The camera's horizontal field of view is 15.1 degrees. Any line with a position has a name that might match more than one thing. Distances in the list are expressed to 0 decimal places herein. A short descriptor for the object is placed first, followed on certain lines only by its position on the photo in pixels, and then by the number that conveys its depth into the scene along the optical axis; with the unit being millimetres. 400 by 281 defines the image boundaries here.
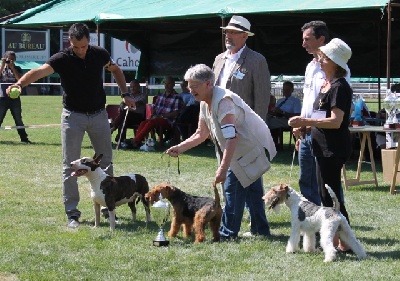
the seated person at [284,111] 27044
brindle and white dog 13303
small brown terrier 12127
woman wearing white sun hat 10565
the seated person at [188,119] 28241
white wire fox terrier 10901
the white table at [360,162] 17523
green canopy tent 23339
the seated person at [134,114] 29029
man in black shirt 13456
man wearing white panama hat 12595
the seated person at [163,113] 27905
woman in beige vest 10974
